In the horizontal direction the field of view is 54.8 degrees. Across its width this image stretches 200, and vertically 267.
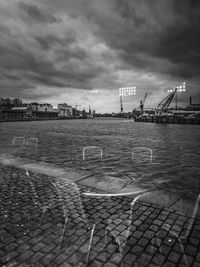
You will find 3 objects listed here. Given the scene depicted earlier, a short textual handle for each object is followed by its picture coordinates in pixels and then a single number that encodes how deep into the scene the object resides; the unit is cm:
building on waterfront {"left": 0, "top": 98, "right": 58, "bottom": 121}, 17265
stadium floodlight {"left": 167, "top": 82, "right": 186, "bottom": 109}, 10921
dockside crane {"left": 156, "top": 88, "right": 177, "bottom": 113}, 13801
